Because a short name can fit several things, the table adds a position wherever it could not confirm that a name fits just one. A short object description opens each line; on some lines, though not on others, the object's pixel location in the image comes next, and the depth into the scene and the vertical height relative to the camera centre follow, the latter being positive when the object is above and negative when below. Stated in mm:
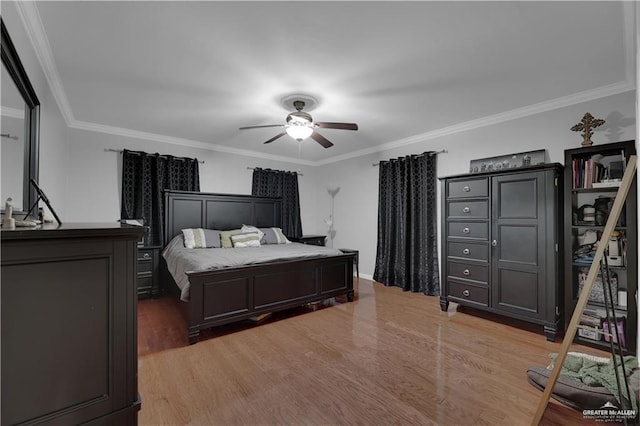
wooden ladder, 1454 -481
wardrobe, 2711 -301
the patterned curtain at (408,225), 4148 -170
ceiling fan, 2850 +894
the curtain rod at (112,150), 3953 +888
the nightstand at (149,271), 3879 -796
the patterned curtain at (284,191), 5344 +448
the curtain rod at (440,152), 4043 +894
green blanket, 1735 -1046
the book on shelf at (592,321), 2522 -946
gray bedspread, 2766 -478
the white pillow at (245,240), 4172 -388
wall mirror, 1435 +480
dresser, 978 -430
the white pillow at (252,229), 4478 -248
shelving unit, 2336 -121
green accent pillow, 4187 -362
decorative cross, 2596 +817
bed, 2684 -662
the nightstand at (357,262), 4975 -852
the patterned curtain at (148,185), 4035 +413
